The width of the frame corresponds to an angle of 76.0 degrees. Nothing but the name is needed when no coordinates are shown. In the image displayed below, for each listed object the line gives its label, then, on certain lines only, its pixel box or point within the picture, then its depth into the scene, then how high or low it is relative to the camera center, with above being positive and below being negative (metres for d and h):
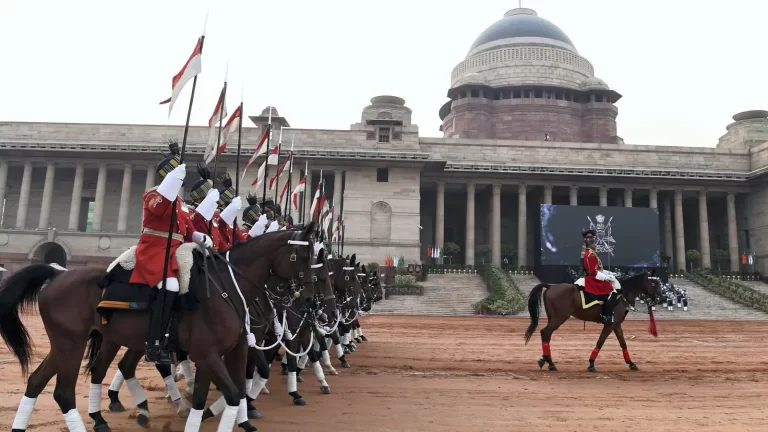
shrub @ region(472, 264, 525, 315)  27.48 -1.69
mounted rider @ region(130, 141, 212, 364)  5.44 +0.15
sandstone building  40.69 +7.53
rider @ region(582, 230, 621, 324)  11.70 -0.23
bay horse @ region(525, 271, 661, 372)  11.84 -0.73
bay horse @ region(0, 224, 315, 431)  5.41 -0.74
